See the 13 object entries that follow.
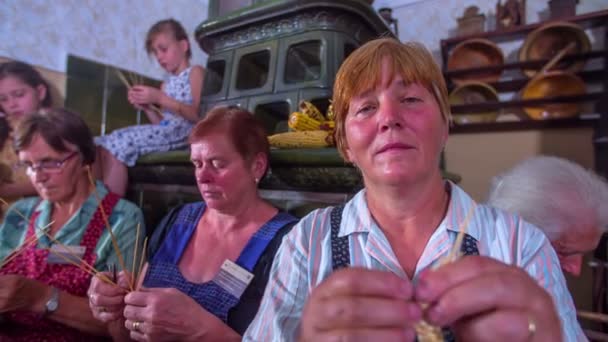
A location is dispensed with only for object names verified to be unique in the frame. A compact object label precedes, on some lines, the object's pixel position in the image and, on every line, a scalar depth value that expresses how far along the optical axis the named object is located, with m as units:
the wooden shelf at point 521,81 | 1.78
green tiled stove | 1.23
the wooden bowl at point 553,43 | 1.81
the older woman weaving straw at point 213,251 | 0.72
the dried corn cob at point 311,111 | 1.32
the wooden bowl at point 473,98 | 2.03
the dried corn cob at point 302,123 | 1.26
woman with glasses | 0.95
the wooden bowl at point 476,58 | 2.02
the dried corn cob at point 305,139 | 1.20
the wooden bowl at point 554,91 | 1.82
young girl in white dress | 1.67
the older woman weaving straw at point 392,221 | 0.48
